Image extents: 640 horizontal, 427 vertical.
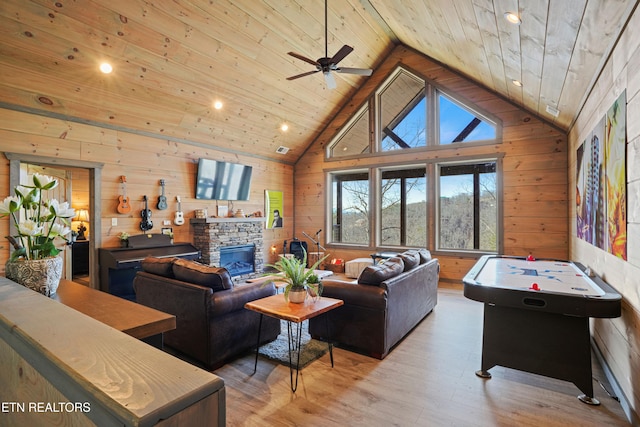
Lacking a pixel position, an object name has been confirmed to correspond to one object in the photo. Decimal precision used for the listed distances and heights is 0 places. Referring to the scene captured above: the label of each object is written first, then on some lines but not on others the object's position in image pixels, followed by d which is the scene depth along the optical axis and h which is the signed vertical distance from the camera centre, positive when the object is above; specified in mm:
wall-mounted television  6457 +660
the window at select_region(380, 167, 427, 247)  7039 +113
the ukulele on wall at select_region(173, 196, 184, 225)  6109 -82
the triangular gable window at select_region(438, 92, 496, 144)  6367 +1728
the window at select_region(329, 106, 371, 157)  7719 +1758
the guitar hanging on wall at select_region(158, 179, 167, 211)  5848 +204
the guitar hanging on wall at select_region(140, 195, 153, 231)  5594 -108
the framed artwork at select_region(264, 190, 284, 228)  7961 +112
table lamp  6863 -131
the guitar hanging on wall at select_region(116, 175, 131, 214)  5317 +187
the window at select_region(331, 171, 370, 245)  7824 +109
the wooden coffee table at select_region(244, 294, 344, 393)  2658 -816
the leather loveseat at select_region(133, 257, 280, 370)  2902 -868
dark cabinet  6504 -895
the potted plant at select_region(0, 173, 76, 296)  1549 -119
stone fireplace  6245 -541
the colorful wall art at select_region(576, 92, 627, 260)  2328 +249
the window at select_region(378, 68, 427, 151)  7031 +2181
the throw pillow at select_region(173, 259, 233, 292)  2998 -580
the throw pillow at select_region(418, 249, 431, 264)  4281 -577
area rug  3154 -1386
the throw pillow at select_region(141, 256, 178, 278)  3326 -546
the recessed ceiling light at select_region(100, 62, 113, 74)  4303 +1899
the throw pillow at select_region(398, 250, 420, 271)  3750 -547
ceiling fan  3854 +1829
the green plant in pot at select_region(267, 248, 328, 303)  2977 -614
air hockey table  2293 -865
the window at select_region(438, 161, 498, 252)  6340 +103
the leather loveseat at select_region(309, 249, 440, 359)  3162 -977
